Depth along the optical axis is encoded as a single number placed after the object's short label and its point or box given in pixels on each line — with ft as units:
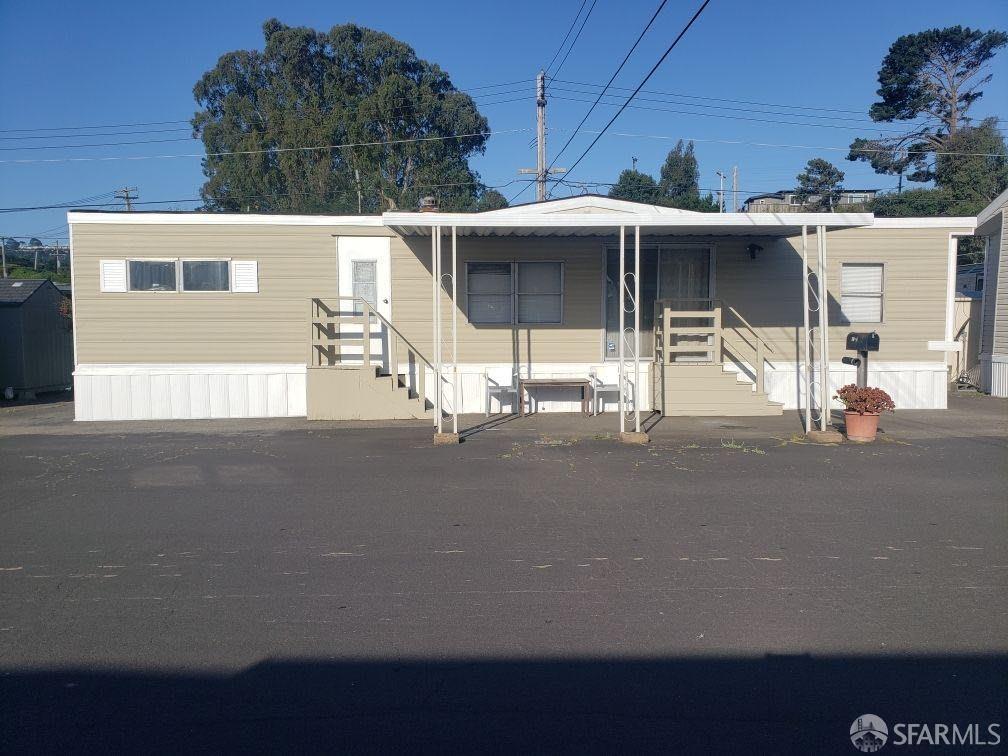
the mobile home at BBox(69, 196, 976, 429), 43.39
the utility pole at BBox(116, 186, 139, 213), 142.10
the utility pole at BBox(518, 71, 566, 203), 90.22
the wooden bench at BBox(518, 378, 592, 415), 43.42
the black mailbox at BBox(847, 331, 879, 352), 39.78
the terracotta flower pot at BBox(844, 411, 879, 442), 34.58
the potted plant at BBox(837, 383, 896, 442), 34.45
